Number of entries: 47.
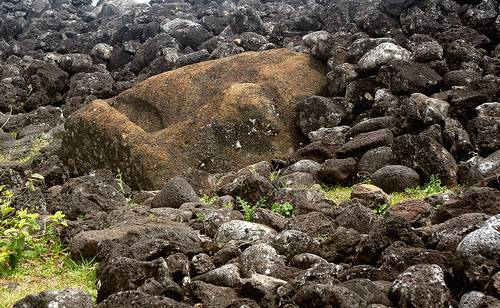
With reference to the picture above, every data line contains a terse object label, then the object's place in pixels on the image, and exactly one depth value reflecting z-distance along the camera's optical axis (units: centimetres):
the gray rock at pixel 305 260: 514
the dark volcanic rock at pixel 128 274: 471
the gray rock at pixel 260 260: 512
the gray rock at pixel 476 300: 375
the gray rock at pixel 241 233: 608
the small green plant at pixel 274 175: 999
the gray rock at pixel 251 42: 1839
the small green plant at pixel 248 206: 719
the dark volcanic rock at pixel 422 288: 394
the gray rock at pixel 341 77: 1199
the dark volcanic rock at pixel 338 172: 941
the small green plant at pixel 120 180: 973
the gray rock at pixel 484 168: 798
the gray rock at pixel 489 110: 930
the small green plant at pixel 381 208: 721
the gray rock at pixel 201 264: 535
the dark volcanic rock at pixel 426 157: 855
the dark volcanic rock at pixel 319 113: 1144
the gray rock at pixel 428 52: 1145
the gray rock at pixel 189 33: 2306
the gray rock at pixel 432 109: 943
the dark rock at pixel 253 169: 992
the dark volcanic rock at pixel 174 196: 844
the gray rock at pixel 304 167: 990
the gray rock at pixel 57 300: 425
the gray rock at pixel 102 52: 2370
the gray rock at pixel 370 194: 747
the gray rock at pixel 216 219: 676
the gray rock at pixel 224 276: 489
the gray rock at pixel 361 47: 1256
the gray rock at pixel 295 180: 915
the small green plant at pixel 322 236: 599
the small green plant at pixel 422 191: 810
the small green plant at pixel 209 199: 873
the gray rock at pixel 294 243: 551
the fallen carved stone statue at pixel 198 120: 1098
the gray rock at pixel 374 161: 920
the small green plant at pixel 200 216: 728
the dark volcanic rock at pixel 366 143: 959
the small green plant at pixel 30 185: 623
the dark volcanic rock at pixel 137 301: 404
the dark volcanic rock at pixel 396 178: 853
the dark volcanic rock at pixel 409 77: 1083
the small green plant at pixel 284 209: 734
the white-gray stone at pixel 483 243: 416
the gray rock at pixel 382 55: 1170
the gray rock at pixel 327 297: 390
